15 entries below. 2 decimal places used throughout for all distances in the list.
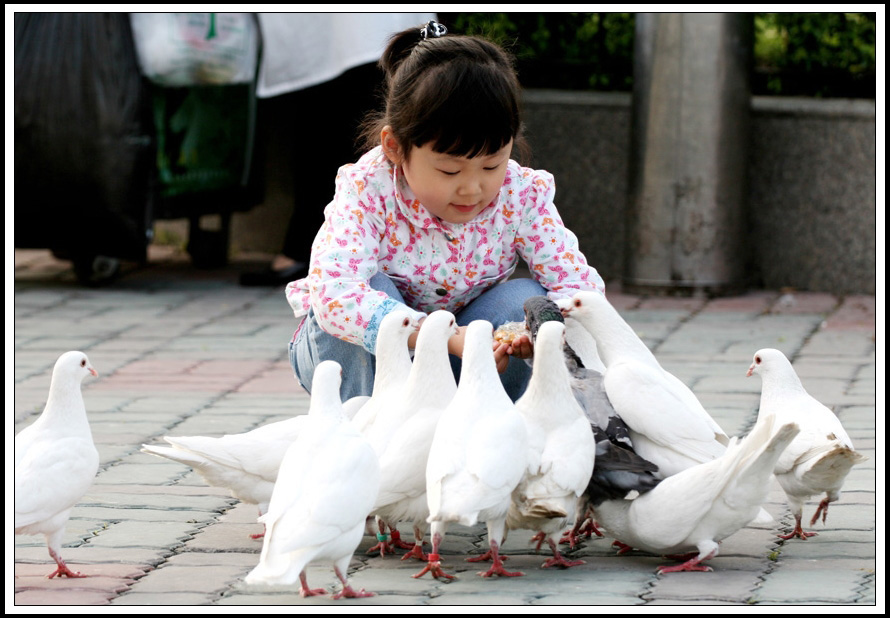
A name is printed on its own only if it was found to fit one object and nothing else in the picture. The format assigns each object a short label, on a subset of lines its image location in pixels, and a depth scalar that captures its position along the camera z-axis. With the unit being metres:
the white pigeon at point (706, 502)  5.45
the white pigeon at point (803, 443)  5.91
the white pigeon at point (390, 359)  6.31
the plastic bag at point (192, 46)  13.09
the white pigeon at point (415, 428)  5.79
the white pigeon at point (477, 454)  5.33
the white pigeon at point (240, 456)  6.10
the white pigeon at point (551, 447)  5.59
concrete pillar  13.03
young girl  6.47
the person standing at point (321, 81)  13.17
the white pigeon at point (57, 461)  5.54
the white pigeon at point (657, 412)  5.95
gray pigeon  5.81
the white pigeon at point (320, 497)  4.96
